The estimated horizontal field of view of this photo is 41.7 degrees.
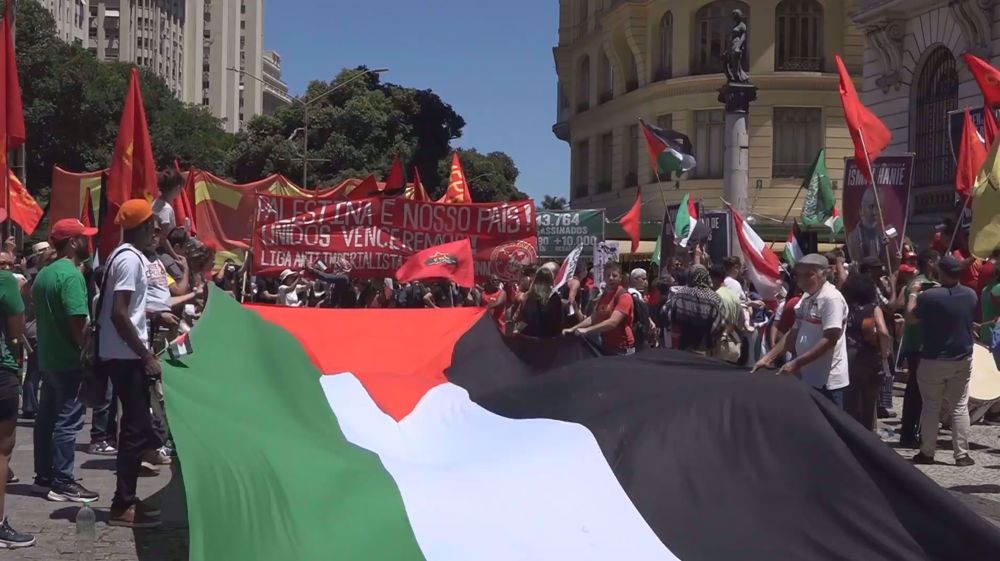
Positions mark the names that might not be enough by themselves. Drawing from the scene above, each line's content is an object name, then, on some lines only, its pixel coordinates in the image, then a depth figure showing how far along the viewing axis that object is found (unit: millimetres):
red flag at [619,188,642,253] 26125
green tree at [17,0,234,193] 50688
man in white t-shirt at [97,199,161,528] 7426
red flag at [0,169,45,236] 17375
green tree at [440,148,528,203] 70750
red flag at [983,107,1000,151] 15281
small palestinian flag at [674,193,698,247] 21141
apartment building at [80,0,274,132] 132750
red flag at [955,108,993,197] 16312
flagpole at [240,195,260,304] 14036
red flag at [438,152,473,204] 20438
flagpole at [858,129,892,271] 13938
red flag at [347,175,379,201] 20094
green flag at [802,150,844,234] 21484
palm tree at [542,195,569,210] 105312
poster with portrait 14102
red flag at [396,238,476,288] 14969
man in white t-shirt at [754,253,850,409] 8766
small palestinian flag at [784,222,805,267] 19750
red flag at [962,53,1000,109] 13484
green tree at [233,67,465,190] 52969
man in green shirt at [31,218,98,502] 8234
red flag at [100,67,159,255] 11258
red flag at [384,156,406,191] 21297
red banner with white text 14742
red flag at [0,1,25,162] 10812
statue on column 26797
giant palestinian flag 4922
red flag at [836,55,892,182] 14320
